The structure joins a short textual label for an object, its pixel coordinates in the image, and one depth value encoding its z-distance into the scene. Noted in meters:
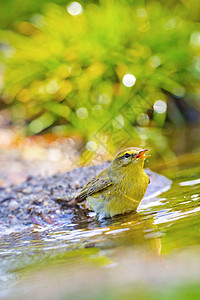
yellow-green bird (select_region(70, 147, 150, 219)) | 7.03
